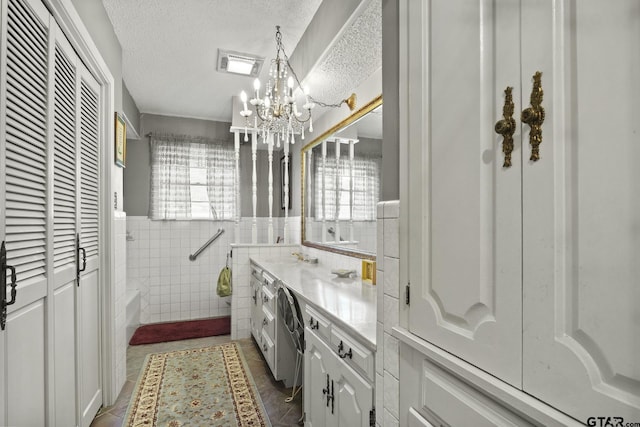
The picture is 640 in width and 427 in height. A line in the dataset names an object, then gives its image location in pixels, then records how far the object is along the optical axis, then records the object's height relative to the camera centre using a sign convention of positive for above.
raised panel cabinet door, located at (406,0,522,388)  0.70 +0.07
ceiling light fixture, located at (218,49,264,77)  2.74 +1.32
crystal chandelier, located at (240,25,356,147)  2.16 +0.76
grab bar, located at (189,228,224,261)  4.32 -0.40
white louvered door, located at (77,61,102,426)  1.85 -0.24
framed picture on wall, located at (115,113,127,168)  2.42 +0.56
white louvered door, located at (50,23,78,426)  1.53 -0.03
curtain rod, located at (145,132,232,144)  4.17 +1.01
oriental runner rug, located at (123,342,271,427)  2.06 -1.27
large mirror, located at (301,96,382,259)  2.35 +0.25
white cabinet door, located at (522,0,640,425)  0.51 +0.00
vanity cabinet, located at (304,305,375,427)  1.23 -0.70
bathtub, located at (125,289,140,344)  3.22 -0.99
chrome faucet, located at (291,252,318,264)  3.24 -0.44
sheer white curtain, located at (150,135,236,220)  4.18 +0.47
